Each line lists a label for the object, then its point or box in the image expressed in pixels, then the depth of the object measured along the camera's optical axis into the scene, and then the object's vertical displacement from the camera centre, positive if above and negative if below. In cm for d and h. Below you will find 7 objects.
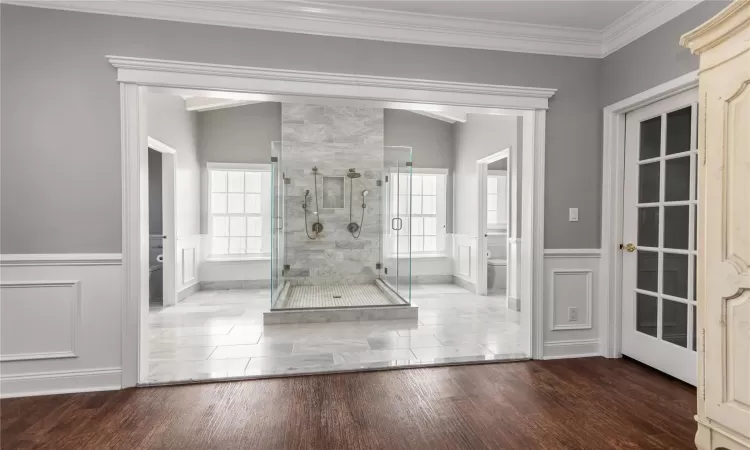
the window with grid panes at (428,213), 641 +12
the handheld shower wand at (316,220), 559 -1
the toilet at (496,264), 575 -65
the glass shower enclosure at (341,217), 539 +4
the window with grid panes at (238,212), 598 +11
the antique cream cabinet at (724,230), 153 -4
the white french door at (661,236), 247 -10
